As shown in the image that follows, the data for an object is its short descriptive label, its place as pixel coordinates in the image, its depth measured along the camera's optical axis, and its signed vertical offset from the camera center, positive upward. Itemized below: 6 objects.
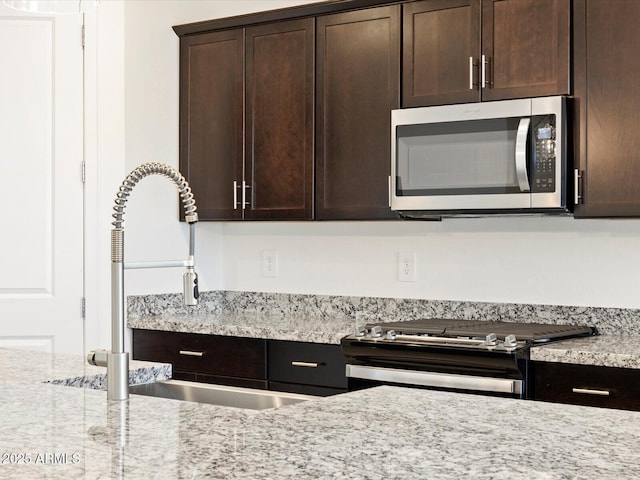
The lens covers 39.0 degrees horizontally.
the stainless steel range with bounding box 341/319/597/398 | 2.89 -0.43
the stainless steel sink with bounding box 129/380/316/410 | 2.22 -0.43
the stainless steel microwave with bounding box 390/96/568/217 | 3.12 +0.25
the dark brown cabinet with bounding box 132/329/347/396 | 3.38 -0.54
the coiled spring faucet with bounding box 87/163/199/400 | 1.75 -0.10
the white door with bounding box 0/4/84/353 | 3.89 +0.20
